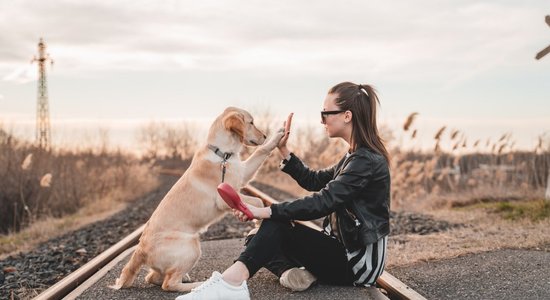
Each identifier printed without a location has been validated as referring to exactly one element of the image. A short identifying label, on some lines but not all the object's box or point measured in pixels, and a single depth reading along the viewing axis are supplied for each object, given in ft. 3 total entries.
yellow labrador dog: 13.87
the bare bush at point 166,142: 121.60
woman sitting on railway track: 12.98
